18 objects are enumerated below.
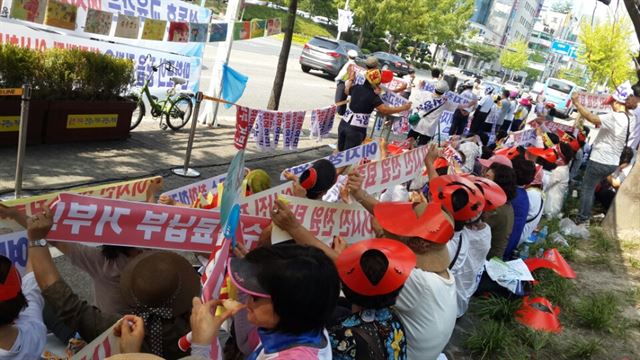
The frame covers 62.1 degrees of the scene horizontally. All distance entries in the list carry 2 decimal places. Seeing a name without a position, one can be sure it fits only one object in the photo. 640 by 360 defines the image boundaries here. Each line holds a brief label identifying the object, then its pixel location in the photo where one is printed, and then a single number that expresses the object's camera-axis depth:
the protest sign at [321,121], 8.49
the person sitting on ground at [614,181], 8.48
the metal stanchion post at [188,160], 6.66
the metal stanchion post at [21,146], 4.73
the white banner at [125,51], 6.80
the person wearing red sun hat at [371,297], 2.17
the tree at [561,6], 140.52
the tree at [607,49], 35.62
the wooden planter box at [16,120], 5.80
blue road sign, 46.45
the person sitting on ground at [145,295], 2.15
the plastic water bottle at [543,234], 6.72
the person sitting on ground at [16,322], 2.01
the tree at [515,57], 86.19
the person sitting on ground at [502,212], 4.54
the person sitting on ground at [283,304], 1.78
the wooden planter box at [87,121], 6.46
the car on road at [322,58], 21.78
